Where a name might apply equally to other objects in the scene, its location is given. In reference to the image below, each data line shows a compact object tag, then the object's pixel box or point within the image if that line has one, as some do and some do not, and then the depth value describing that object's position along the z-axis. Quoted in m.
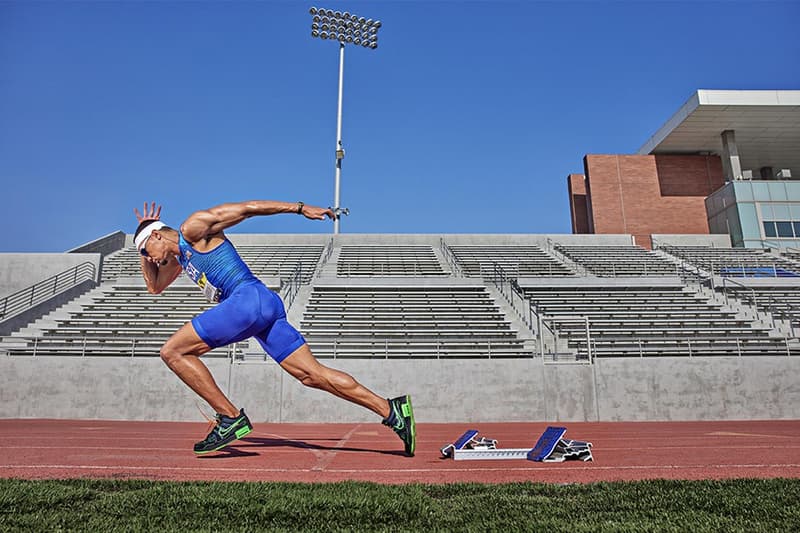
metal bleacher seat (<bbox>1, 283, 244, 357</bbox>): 12.19
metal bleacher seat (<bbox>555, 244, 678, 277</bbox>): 20.47
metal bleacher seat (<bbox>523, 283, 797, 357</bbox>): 12.38
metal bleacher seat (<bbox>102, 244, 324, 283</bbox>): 20.58
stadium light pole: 30.56
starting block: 4.37
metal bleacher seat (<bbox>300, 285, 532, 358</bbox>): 12.34
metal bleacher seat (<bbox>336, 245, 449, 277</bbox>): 20.02
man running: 4.03
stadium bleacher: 12.52
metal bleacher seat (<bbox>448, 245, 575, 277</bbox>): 20.03
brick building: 28.94
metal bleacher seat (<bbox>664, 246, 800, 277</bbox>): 19.91
